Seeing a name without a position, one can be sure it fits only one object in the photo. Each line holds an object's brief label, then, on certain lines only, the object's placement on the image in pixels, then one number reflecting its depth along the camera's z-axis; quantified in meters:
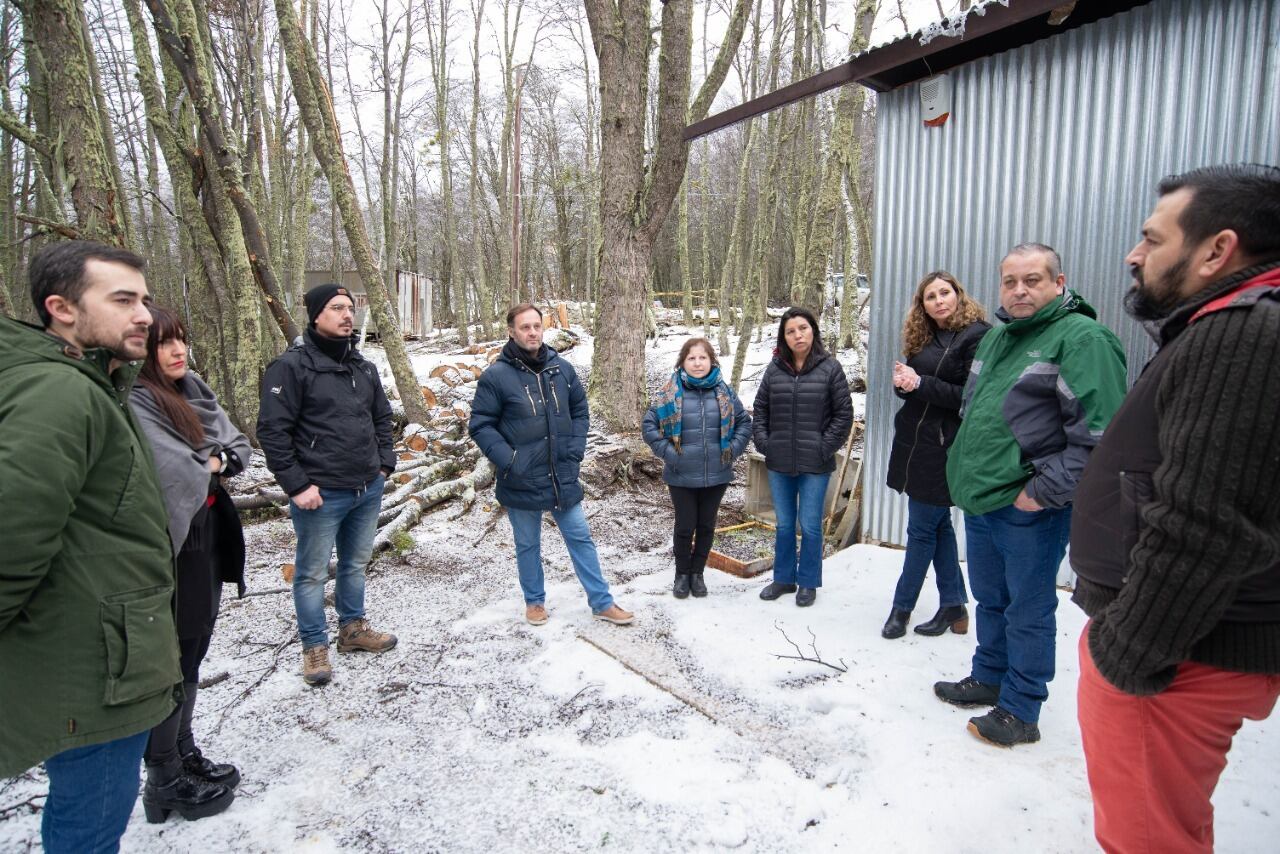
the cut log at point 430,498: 5.59
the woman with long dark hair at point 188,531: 2.43
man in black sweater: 1.30
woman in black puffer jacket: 4.21
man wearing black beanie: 3.37
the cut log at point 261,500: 6.59
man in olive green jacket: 1.50
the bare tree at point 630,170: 7.23
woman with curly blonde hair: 3.53
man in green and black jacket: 2.48
